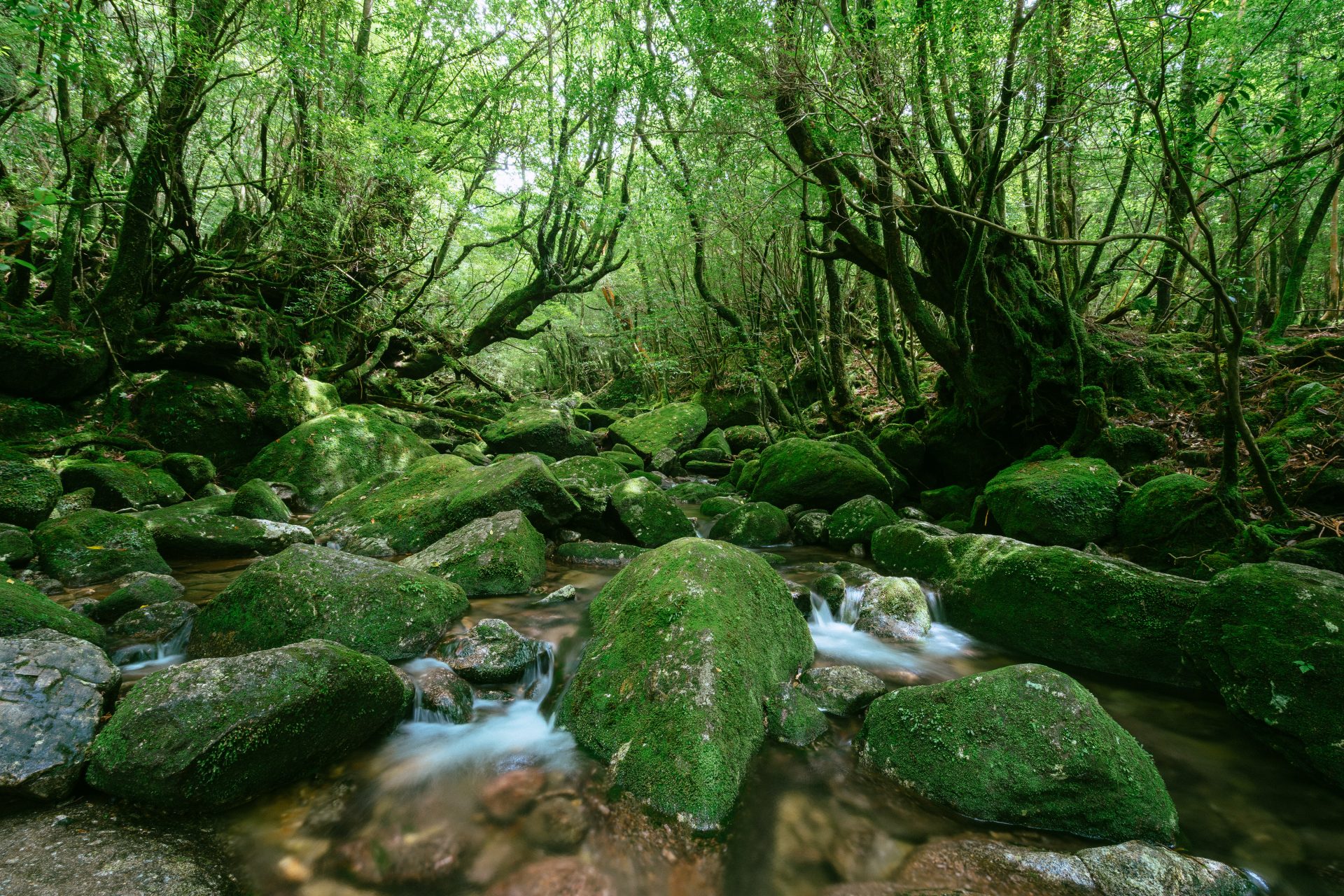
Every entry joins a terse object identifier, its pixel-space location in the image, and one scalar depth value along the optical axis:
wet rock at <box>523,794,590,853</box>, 2.46
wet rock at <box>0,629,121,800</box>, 2.20
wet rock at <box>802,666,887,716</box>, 3.42
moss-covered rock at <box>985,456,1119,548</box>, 5.57
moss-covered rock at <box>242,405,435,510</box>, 8.02
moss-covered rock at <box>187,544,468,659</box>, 3.57
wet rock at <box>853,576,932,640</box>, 4.74
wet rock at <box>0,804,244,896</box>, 1.87
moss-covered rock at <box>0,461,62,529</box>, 5.28
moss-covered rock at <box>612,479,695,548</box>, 6.93
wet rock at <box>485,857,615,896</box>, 2.23
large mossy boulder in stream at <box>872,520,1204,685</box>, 3.73
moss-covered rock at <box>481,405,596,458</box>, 12.22
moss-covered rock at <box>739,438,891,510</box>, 8.02
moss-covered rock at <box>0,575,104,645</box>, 2.97
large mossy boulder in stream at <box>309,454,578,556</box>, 6.21
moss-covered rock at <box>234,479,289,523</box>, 6.34
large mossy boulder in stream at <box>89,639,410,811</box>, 2.26
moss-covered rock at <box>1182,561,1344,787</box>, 2.75
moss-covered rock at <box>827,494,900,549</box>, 7.02
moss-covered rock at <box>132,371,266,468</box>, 8.17
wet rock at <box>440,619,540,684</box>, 3.70
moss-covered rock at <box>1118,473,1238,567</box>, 4.76
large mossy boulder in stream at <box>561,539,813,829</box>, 2.57
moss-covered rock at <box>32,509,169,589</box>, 4.67
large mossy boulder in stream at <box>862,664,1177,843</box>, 2.47
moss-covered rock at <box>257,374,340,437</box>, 9.17
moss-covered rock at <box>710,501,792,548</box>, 7.39
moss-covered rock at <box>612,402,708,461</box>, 14.22
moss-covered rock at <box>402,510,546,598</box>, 5.14
